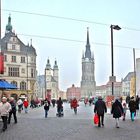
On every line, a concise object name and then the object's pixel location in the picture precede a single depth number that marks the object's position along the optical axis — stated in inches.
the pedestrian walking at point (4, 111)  707.4
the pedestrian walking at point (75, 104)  1408.2
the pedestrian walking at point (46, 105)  1179.7
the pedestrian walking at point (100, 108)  810.1
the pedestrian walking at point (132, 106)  966.5
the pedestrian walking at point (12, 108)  915.4
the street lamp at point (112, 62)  1176.4
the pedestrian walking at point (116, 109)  797.5
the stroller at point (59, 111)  1222.7
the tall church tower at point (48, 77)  7121.1
